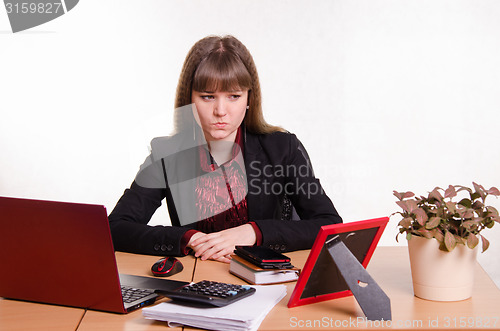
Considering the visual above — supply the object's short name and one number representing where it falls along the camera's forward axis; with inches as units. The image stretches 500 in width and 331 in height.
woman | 83.4
